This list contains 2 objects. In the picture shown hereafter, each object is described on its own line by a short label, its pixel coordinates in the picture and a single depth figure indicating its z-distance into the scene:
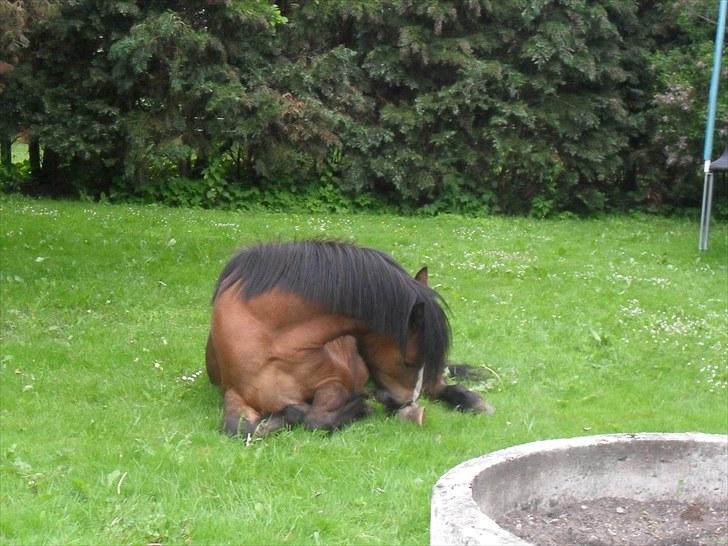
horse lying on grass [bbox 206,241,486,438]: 5.96
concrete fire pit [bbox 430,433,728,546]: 3.34
